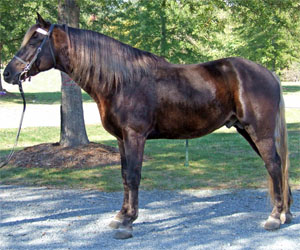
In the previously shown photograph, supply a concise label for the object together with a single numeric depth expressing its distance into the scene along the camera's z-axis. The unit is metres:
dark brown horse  4.60
